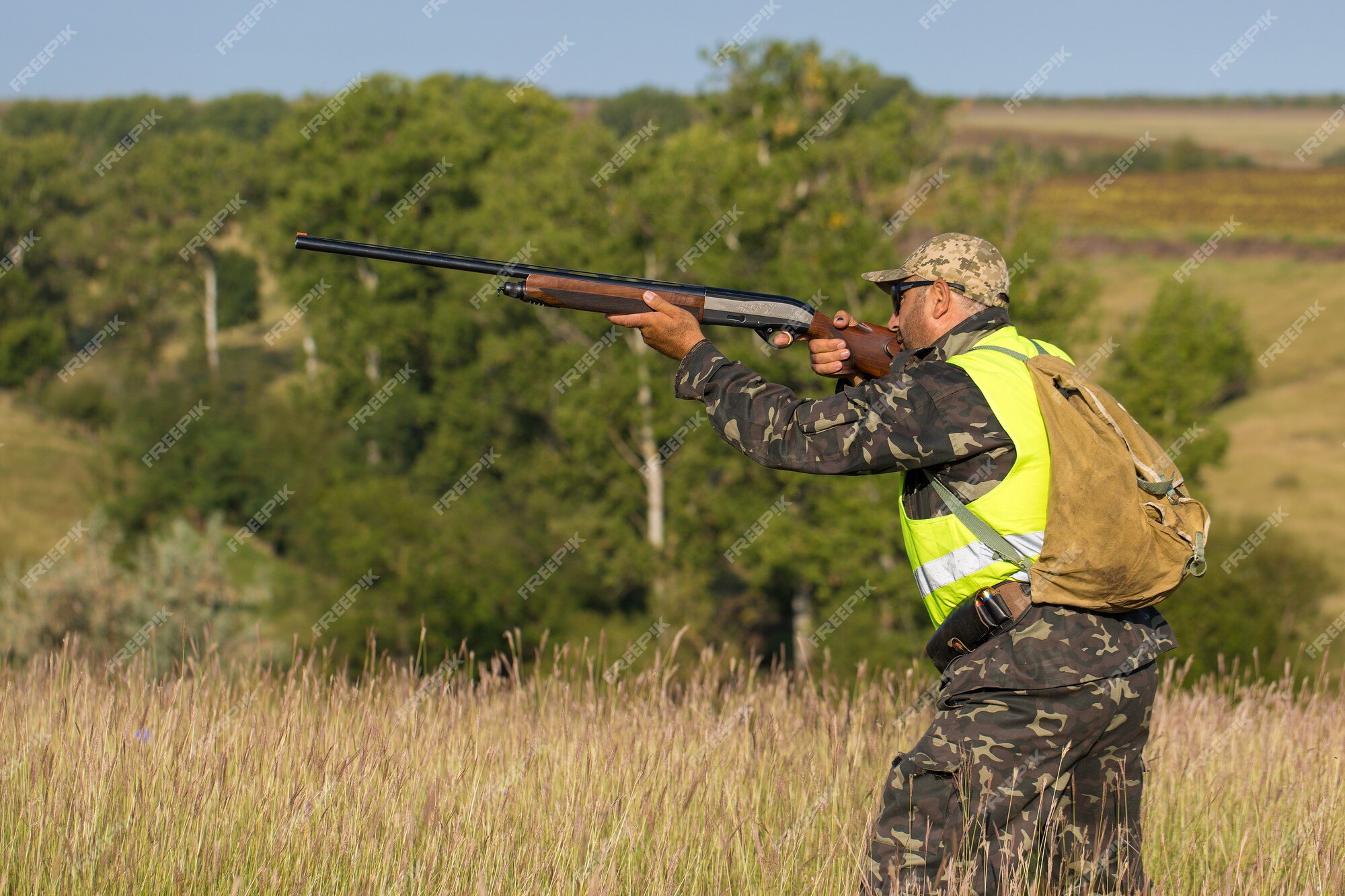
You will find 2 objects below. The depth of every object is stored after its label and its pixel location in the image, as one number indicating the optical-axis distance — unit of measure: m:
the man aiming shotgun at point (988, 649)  6.37
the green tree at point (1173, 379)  72.50
